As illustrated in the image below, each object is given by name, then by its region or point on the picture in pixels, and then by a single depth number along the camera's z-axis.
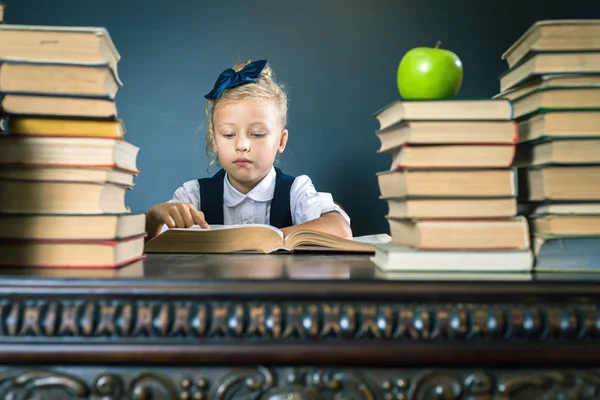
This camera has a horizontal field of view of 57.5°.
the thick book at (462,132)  0.63
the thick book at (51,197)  0.63
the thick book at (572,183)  0.66
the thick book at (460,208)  0.63
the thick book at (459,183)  0.63
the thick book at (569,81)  0.66
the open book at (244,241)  0.96
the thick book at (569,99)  0.66
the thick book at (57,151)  0.63
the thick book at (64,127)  0.65
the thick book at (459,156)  0.63
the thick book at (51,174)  0.63
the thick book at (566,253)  0.65
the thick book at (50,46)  0.64
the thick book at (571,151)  0.65
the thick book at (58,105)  0.64
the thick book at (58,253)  0.62
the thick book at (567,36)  0.68
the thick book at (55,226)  0.63
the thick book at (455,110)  0.64
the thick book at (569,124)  0.66
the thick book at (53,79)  0.64
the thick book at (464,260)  0.62
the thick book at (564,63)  0.67
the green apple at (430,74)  0.69
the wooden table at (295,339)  0.53
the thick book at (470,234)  0.62
